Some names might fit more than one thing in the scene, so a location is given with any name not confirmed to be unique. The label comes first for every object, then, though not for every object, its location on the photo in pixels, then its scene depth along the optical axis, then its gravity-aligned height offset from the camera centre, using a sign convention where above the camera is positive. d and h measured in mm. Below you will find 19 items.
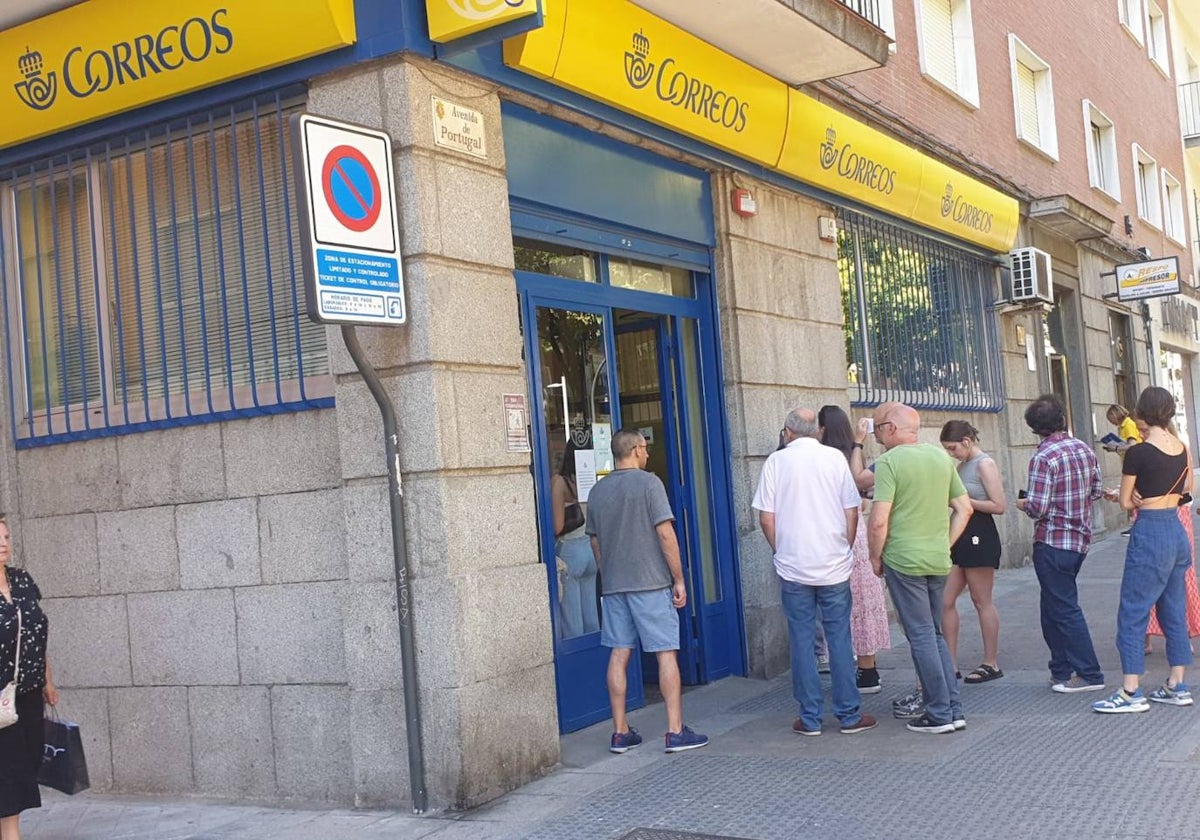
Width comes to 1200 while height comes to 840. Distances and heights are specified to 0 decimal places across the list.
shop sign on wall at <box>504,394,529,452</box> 6199 +204
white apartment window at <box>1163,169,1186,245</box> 22406 +3731
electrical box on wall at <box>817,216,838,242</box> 9703 +1647
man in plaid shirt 7062 -666
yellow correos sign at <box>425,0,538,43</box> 5570 +2061
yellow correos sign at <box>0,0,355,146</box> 5898 +2222
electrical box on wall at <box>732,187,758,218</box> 8555 +1671
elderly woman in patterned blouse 5223 -804
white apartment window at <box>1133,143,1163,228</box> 20766 +3797
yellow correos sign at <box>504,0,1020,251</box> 6480 +2177
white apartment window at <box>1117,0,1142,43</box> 20125 +6575
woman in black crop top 6457 -799
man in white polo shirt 6523 -621
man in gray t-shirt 6363 -624
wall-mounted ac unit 13484 +1587
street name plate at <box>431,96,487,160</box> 5992 +1669
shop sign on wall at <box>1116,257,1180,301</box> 17000 +1824
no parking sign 5195 +1115
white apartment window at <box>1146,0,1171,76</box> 22312 +6848
